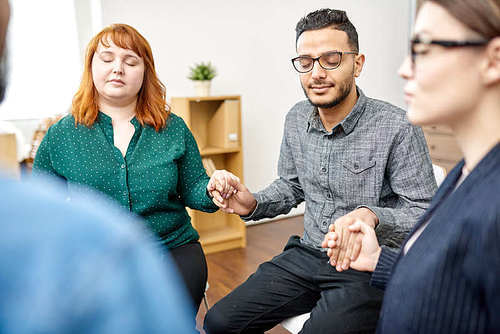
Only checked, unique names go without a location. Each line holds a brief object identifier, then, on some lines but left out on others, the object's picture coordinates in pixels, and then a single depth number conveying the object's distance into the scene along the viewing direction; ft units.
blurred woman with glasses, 2.56
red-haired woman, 5.78
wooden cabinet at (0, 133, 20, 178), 8.59
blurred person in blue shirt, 1.04
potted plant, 11.66
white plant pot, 11.64
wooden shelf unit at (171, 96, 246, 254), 11.71
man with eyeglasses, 5.03
